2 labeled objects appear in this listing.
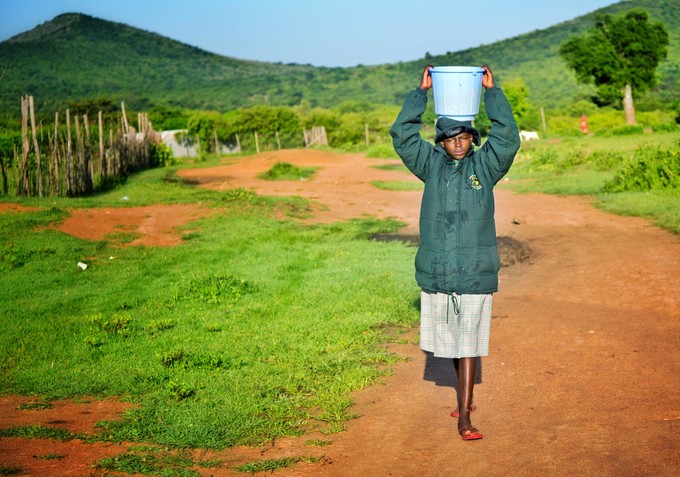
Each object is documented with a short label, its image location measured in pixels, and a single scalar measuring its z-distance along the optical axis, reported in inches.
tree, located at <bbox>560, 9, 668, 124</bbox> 1689.2
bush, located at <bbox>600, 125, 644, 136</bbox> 1186.6
